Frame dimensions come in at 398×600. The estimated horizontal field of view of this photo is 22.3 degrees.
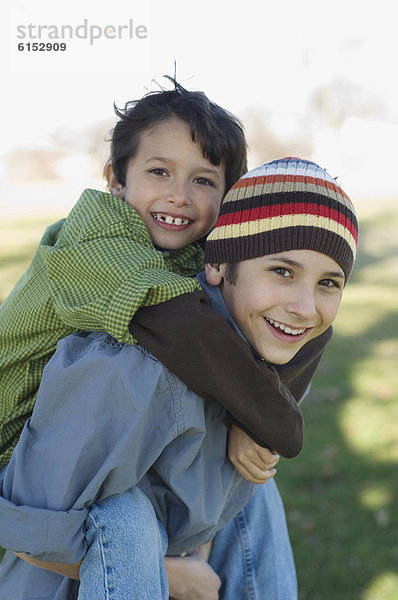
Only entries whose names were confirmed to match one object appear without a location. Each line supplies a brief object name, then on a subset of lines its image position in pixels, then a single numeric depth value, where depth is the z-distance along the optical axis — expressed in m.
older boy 0.91
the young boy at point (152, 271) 0.94
